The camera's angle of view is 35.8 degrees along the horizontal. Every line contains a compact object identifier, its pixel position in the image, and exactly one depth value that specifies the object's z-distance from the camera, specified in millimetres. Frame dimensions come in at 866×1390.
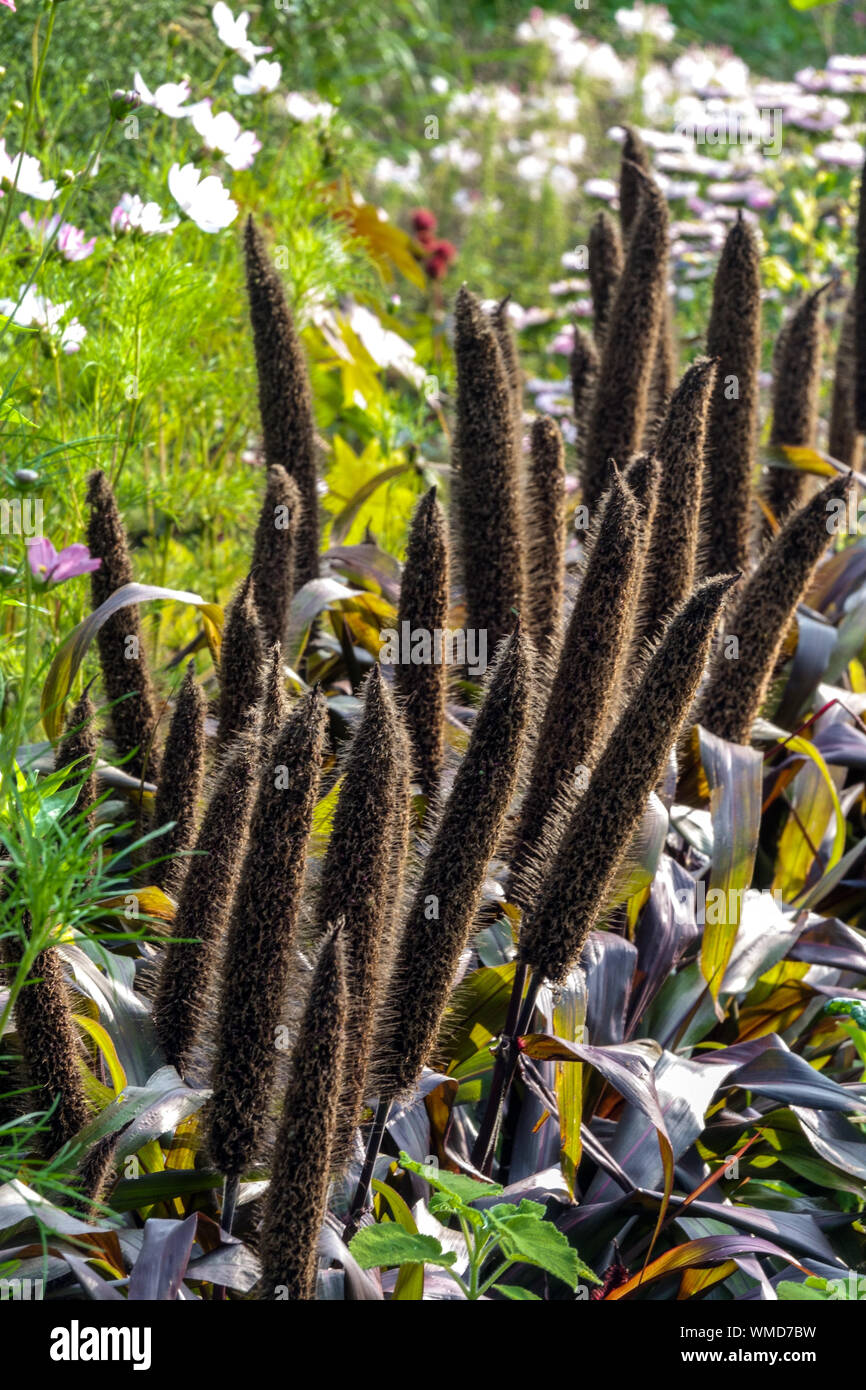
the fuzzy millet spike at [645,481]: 2387
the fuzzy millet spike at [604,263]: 3689
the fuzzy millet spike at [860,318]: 3791
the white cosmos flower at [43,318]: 2862
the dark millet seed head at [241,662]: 2359
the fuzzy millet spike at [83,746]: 2104
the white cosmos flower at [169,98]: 3124
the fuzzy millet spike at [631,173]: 3682
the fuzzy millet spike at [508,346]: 3135
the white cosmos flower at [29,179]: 2726
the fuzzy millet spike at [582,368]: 3613
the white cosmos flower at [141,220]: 2980
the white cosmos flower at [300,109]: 4328
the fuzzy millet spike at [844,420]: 4043
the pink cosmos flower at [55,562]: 1737
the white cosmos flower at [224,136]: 3283
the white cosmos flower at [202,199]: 2996
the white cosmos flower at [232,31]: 3334
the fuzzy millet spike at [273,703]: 1884
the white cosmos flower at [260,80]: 3764
